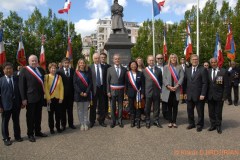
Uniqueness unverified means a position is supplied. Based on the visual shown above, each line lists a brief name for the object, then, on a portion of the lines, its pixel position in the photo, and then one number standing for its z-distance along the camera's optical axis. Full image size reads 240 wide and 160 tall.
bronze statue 8.67
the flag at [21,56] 10.65
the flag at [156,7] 12.79
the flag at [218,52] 9.96
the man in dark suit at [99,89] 5.35
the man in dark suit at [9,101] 4.19
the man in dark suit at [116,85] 5.22
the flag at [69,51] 13.69
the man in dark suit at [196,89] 4.75
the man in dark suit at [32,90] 4.34
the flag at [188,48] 10.92
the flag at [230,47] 10.23
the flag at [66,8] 13.96
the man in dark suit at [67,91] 5.05
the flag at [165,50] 12.65
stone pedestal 8.36
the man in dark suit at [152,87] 5.10
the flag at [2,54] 8.38
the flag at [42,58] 12.35
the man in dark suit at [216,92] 4.66
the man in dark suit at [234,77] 8.31
